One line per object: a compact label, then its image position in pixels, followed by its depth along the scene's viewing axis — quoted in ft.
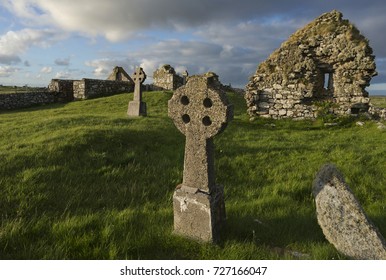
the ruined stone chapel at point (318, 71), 54.13
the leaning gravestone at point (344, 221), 13.19
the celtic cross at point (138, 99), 50.67
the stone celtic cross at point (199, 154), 14.07
